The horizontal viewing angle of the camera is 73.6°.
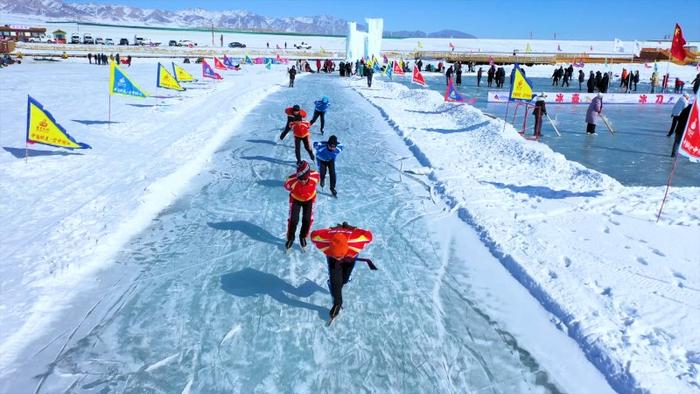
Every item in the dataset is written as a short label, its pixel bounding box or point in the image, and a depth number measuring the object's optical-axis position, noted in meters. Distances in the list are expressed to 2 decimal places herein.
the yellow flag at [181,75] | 22.93
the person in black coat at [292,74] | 27.73
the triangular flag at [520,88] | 13.08
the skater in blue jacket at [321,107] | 13.03
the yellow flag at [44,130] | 9.52
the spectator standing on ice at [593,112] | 13.56
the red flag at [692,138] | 7.05
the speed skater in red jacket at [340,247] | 4.42
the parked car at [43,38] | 65.29
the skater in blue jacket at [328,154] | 7.73
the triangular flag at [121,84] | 12.91
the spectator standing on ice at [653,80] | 28.42
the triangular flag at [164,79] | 18.25
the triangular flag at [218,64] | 34.38
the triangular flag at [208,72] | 26.81
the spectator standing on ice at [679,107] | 12.37
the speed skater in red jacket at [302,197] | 5.78
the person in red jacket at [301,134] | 9.72
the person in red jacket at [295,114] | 9.82
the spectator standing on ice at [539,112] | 13.66
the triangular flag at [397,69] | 30.11
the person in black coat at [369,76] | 28.50
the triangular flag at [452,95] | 18.28
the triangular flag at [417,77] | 22.72
